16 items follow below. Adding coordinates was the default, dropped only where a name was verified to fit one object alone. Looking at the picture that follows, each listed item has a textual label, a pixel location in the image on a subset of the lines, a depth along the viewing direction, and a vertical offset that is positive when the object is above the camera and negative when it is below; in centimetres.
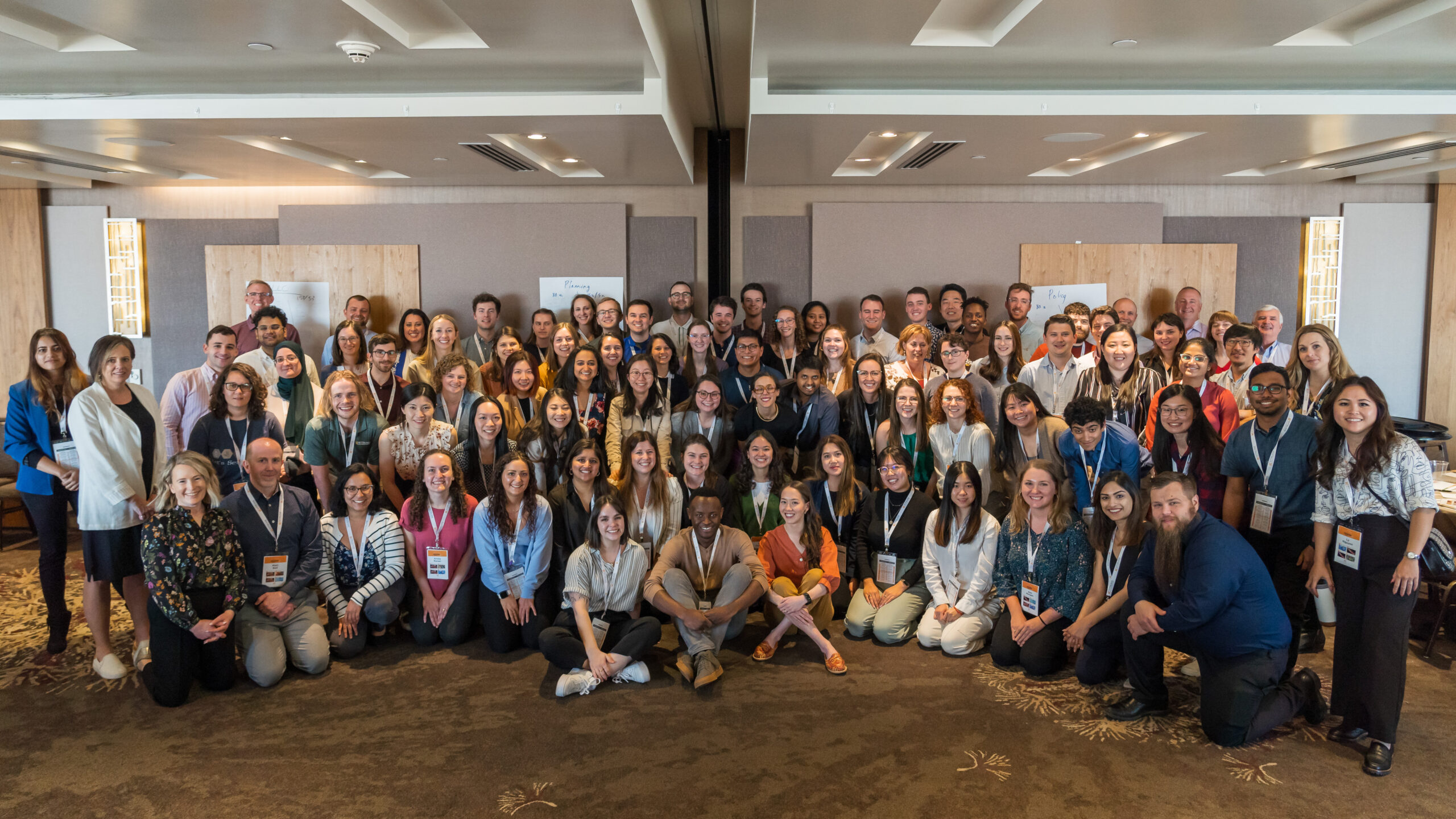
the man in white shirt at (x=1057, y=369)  511 -11
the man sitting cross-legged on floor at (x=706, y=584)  392 -119
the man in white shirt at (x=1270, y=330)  600 +17
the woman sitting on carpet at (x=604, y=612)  383 -131
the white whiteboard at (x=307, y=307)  761 +38
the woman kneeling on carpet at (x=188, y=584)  355 -106
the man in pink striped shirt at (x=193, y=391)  483 -27
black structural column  760 +124
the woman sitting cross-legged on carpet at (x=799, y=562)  423 -116
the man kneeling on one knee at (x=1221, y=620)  317 -106
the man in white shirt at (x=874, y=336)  674 +13
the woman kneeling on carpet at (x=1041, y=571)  393 -108
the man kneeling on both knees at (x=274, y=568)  389 -108
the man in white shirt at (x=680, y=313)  696 +32
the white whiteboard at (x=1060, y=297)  762 +52
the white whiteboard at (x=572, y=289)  767 +56
